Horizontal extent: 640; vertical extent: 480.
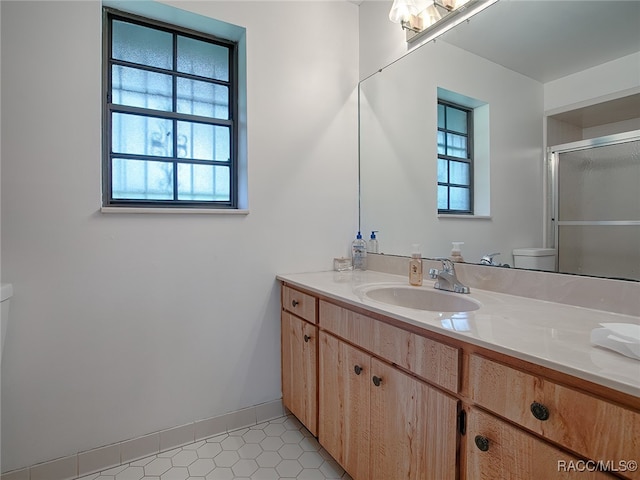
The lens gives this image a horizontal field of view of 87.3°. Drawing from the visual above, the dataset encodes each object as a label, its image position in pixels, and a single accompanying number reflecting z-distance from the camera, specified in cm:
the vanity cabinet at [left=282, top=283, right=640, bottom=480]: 62
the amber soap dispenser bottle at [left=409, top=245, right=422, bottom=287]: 151
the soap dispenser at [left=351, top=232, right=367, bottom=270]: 200
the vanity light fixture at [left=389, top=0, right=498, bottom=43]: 150
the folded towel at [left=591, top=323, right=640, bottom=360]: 65
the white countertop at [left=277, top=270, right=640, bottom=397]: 61
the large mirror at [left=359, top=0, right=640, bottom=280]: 104
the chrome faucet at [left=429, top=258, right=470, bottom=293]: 135
